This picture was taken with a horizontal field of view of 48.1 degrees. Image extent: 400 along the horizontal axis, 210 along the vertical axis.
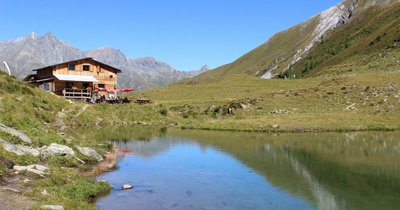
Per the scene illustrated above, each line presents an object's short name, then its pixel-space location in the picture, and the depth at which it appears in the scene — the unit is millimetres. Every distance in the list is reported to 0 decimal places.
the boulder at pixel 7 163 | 27225
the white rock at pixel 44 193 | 23014
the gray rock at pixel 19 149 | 29986
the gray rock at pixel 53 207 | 19738
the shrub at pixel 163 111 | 82438
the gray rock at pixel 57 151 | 33000
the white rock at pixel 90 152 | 37609
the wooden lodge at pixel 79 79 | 95938
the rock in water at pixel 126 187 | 28953
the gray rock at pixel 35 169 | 27391
